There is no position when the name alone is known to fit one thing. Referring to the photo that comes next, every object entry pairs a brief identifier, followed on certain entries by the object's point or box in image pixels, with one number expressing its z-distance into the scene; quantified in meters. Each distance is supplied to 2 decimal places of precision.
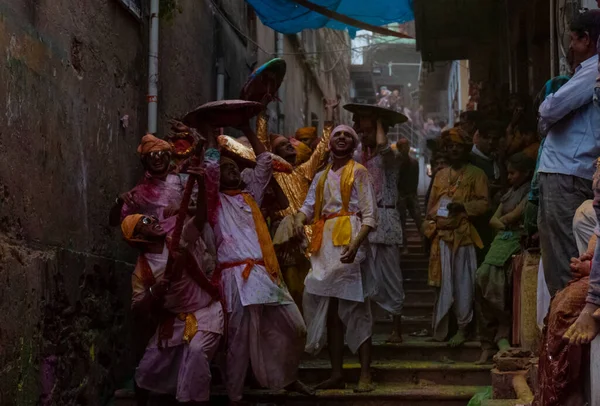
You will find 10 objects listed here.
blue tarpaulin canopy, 11.52
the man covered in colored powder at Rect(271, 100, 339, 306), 8.09
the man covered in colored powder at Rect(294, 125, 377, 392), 6.94
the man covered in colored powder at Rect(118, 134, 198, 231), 6.69
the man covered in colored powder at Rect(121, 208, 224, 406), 6.11
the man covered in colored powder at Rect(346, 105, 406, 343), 8.17
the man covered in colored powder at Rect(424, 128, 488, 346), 8.24
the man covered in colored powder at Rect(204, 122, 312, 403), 6.41
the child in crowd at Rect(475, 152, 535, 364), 7.62
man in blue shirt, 5.08
